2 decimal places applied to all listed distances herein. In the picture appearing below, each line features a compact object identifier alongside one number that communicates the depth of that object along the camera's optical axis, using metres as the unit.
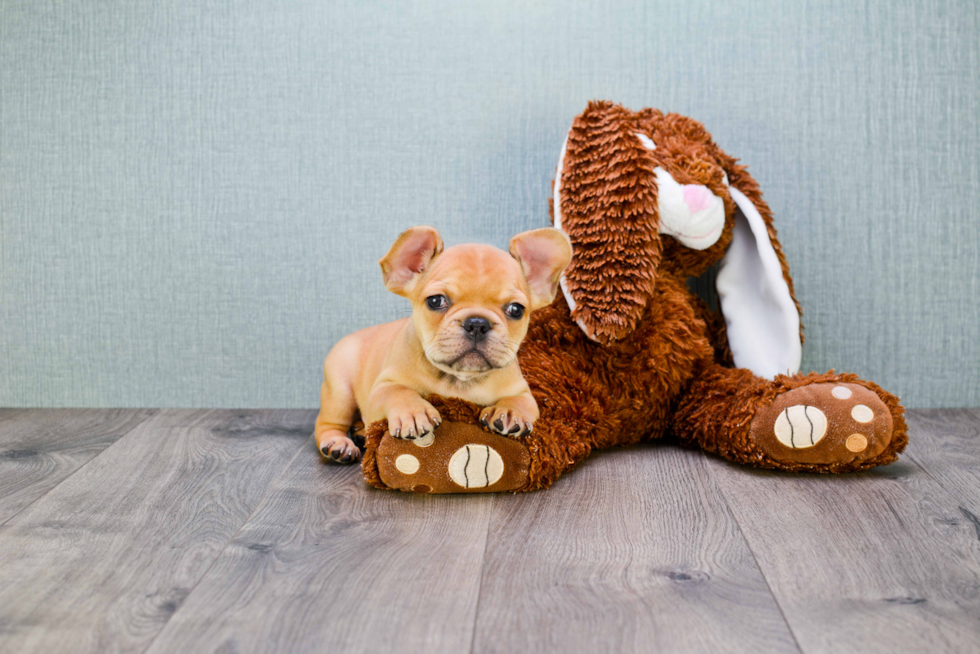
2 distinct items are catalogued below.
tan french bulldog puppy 1.21
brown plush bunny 1.29
